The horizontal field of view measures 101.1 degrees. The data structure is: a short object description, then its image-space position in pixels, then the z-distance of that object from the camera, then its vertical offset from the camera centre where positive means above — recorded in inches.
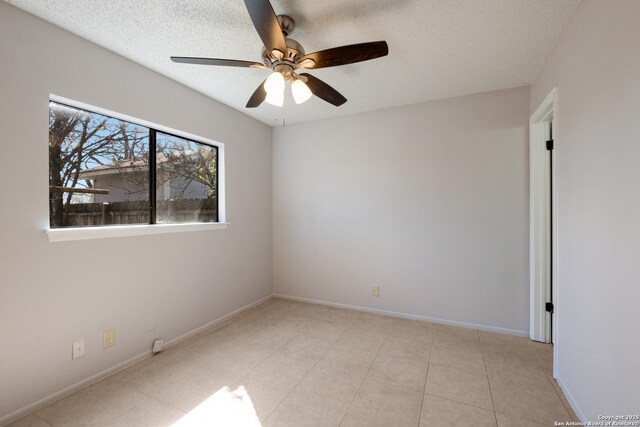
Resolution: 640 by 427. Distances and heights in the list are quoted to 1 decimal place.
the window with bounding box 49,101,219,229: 74.3 +13.6
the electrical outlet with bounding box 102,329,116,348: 79.0 -38.2
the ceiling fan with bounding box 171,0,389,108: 53.5 +36.8
